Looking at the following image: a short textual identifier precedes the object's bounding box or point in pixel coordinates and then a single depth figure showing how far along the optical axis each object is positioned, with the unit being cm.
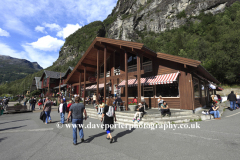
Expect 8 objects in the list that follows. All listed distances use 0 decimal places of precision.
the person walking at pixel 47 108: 861
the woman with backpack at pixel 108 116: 507
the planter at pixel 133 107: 1030
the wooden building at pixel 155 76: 1052
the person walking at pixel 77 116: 485
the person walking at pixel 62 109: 872
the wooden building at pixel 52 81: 3876
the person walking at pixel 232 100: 1194
